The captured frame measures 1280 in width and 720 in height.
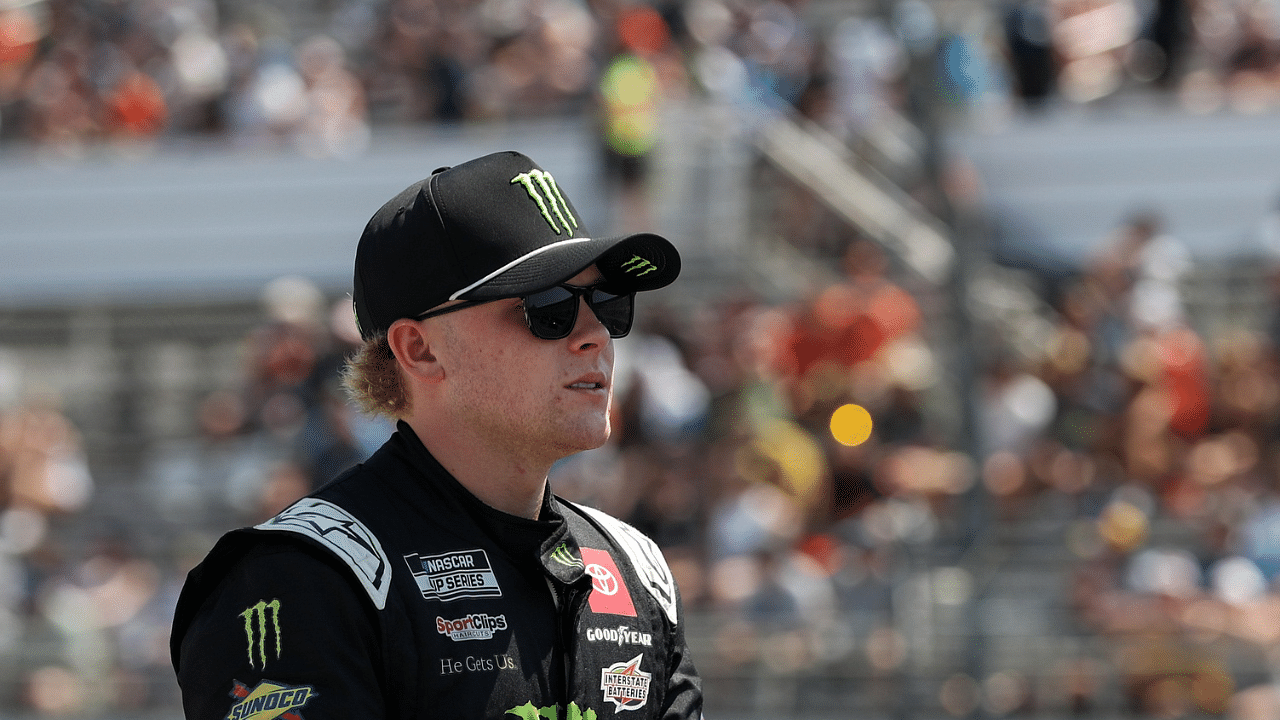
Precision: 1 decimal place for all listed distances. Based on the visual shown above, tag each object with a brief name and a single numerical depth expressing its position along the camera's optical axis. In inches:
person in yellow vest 834.2
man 162.7
